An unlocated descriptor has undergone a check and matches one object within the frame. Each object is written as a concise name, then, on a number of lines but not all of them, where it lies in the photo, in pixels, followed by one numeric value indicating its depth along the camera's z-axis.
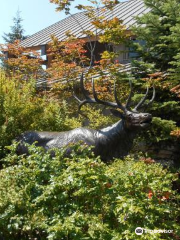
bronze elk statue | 5.92
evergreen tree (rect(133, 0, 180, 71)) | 8.10
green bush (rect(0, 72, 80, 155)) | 6.82
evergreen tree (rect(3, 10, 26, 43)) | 29.94
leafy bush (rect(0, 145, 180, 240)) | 3.28
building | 14.39
